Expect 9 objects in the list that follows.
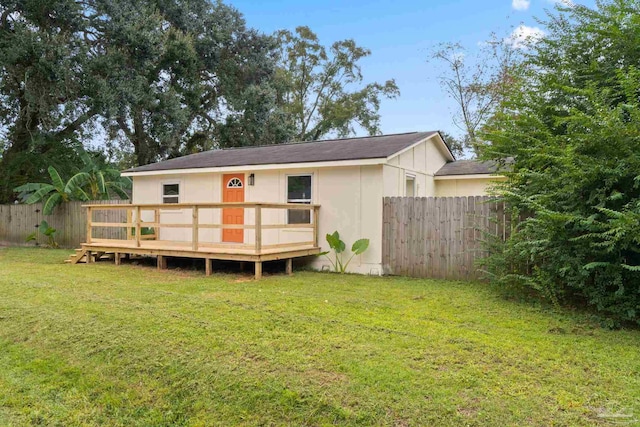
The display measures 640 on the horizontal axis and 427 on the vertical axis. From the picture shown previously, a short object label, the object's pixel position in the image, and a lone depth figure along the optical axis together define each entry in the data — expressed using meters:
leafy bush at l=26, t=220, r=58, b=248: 14.86
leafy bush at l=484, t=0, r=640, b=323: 5.26
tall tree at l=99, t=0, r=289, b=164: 17.00
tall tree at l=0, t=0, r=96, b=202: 15.32
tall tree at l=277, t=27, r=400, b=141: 31.16
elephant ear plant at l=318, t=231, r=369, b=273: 9.28
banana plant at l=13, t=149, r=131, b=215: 14.77
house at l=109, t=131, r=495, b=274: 9.55
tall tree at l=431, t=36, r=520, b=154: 23.55
